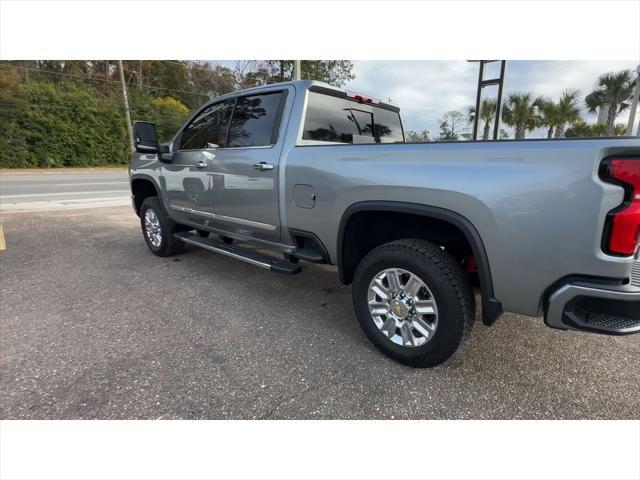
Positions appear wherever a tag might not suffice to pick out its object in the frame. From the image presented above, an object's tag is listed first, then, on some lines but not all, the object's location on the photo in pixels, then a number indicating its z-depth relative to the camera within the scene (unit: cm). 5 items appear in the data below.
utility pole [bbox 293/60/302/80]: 1088
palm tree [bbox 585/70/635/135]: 1628
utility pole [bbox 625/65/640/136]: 823
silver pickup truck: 162
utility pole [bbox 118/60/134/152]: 2234
